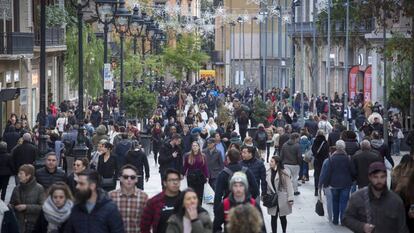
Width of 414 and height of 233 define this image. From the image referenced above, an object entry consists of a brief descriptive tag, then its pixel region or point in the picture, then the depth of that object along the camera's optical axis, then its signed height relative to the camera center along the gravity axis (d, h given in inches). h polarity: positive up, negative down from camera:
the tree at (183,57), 2807.6 -8.9
